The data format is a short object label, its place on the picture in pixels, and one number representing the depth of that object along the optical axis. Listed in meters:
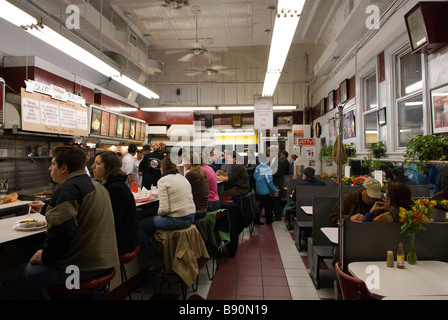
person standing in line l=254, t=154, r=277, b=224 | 7.37
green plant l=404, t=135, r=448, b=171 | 3.36
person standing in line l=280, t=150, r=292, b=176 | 9.27
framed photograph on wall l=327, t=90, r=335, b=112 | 8.93
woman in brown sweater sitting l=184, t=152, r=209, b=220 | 4.34
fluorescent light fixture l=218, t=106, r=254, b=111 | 10.34
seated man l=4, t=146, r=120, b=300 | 2.16
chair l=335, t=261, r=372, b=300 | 2.00
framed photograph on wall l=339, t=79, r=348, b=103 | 7.69
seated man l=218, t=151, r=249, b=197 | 6.30
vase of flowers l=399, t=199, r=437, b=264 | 2.50
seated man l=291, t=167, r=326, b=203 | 5.94
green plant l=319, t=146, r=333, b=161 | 8.34
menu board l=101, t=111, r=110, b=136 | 8.26
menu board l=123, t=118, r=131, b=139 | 9.66
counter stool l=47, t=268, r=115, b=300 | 2.29
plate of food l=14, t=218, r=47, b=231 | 2.51
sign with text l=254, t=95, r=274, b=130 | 9.33
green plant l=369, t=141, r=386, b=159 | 5.49
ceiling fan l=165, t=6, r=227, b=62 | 8.84
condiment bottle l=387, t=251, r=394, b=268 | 2.45
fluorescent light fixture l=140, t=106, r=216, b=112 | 10.17
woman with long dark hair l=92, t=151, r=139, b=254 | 2.92
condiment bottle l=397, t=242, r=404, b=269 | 2.41
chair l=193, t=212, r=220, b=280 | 4.09
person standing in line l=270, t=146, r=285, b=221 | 8.10
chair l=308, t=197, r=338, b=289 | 4.27
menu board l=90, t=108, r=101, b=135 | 7.72
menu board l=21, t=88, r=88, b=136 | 5.54
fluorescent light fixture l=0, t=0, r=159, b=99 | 3.42
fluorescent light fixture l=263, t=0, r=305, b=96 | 3.49
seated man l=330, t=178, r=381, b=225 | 3.65
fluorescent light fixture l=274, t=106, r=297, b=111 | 10.35
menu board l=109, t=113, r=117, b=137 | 8.70
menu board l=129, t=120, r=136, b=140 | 10.07
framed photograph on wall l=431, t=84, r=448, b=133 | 3.64
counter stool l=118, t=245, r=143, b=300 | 2.96
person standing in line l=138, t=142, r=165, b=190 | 6.52
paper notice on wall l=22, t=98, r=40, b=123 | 5.46
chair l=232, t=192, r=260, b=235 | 5.98
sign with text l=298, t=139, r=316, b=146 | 10.13
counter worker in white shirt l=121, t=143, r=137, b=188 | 7.25
